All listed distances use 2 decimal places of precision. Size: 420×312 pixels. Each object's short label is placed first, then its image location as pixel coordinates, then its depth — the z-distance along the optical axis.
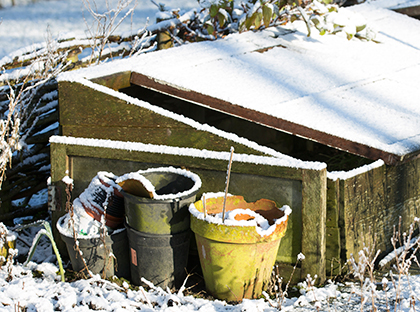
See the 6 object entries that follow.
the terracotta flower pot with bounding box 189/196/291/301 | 6.54
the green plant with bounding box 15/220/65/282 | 7.72
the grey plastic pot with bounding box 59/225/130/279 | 7.61
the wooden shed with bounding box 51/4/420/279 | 7.18
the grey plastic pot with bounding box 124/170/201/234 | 6.96
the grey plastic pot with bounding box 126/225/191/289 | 7.22
